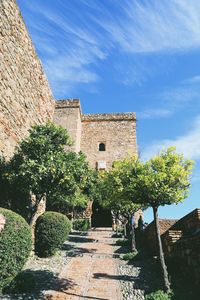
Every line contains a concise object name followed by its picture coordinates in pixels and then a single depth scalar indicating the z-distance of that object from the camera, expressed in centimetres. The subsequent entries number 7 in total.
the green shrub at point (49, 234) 927
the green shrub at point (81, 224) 1980
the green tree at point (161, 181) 698
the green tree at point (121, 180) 780
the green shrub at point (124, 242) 1327
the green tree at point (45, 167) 818
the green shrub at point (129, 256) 998
